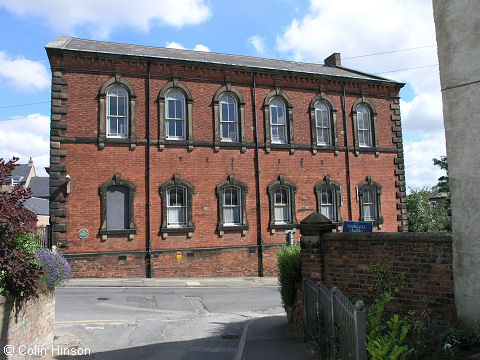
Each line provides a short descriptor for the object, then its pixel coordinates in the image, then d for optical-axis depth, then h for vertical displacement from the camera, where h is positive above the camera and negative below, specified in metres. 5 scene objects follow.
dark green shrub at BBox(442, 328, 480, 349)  5.13 -1.56
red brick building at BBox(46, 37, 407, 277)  17.39 +3.23
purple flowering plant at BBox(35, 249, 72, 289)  7.21 -0.70
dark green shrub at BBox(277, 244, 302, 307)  9.16 -1.15
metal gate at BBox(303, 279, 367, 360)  4.48 -1.43
